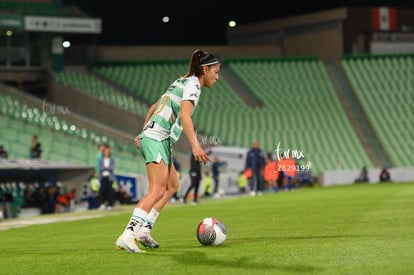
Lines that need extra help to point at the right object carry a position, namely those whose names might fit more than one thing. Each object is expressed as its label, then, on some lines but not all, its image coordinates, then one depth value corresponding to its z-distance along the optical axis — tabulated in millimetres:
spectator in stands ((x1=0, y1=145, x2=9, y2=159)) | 32562
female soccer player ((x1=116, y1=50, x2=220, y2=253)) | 11336
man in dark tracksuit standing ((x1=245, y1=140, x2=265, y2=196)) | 34500
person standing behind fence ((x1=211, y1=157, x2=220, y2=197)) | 38250
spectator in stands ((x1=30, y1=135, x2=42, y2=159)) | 33656
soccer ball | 11836
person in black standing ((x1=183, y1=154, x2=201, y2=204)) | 30719
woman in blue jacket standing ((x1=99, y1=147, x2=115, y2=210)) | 28734
